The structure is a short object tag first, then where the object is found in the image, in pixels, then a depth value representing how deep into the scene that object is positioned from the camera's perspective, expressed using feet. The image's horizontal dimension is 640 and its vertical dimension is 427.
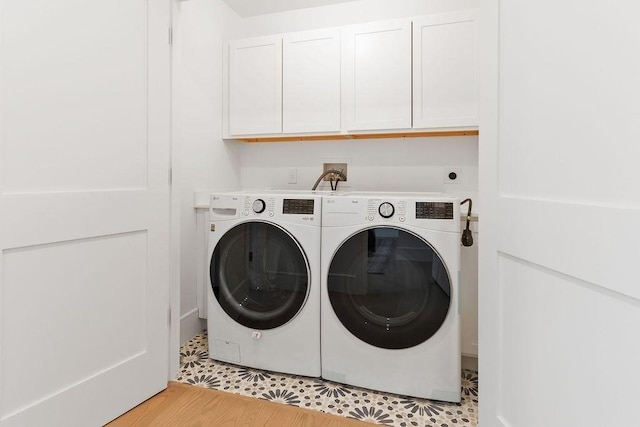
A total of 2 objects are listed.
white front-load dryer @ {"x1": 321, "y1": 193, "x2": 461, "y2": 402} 5.35
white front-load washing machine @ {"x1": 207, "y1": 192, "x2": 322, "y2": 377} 5.96
